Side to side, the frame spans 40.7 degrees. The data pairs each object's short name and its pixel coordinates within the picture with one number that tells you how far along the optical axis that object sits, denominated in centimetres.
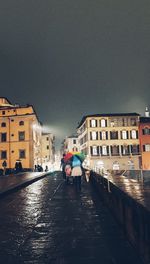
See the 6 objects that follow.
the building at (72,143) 8712
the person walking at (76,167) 880
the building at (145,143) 4778
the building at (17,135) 4256
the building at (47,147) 8564
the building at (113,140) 4826
